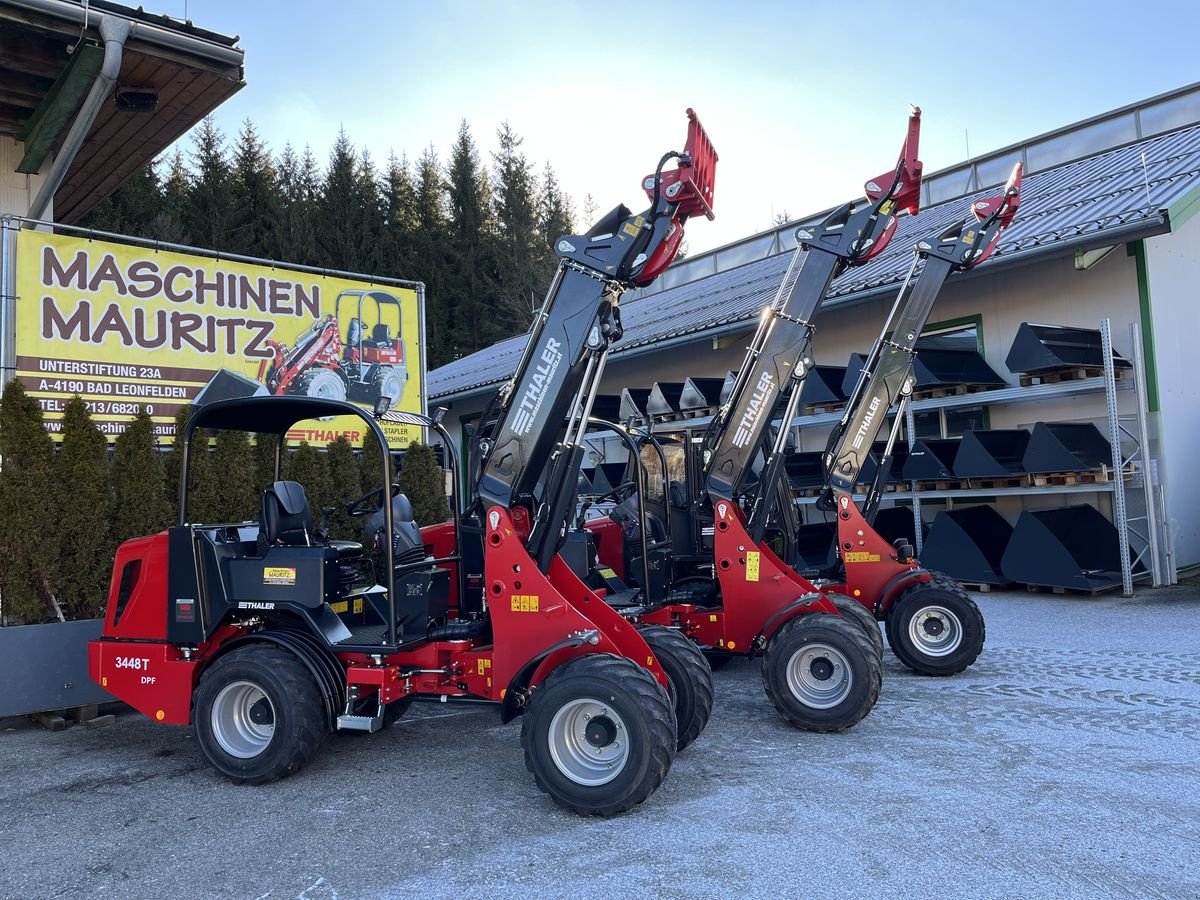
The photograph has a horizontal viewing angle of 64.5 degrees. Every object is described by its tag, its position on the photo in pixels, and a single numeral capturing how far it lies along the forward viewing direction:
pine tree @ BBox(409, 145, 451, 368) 43.00
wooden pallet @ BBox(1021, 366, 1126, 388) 11.41
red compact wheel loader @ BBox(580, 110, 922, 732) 5.95
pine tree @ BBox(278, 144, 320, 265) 40.12
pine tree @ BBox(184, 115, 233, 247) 38.69
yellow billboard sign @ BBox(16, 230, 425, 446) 8.20
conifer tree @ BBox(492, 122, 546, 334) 43.97
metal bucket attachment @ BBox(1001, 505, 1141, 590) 11.07
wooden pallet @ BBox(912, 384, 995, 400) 12.44
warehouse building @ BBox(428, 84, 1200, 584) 11.27
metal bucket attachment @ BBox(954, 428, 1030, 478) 11.64
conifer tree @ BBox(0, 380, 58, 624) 6.71
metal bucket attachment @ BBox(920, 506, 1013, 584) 11.84
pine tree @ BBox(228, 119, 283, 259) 39.47
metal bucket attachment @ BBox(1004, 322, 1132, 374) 11.24
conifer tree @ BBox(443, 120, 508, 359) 43.72
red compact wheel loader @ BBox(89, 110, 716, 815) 4.97
